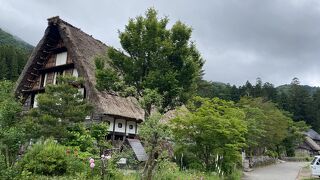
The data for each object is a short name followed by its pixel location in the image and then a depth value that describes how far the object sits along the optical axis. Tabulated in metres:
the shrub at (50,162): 9.86
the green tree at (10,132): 8.86
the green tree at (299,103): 69.19
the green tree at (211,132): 16.76
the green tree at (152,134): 10.52
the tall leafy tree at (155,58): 18.55
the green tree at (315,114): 69.62
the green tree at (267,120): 32.84
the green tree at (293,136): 50.19
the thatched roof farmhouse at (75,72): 21.09
